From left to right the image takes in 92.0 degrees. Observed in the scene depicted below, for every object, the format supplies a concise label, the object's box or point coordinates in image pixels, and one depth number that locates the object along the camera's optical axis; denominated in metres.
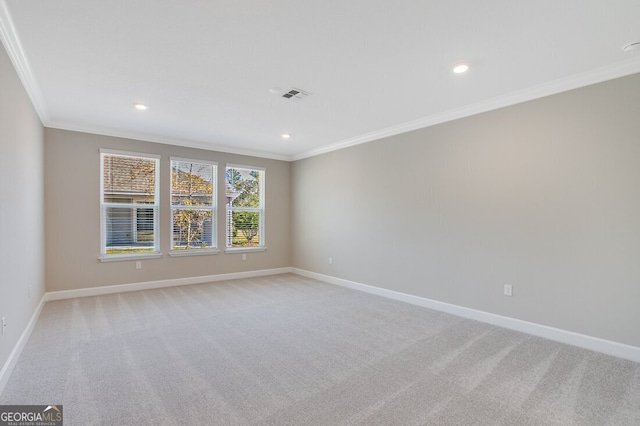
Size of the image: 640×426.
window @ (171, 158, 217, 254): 5.45
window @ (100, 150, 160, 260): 4.84
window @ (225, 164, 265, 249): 6.05
